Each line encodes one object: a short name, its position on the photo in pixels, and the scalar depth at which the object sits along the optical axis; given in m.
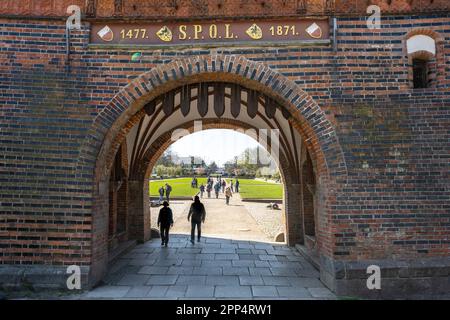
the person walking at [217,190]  26.42
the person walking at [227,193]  21.50
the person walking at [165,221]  8.51
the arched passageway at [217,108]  5.00
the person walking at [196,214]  8.98
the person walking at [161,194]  20.78
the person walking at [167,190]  21.11
